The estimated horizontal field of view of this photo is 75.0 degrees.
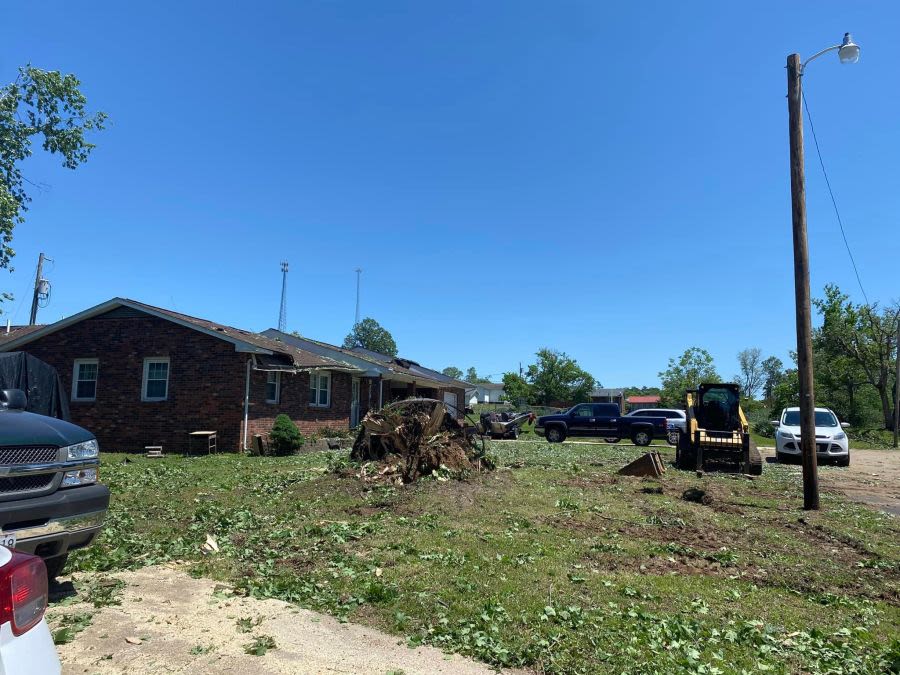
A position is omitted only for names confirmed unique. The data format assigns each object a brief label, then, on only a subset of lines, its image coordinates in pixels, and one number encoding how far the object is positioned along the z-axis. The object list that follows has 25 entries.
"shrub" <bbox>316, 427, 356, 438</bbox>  23.50
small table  17.92
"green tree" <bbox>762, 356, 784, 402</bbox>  109.71
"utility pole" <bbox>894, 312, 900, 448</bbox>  30.68
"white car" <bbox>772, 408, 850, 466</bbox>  19.37
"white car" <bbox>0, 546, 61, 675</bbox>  2.04
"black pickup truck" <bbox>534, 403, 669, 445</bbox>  27.11
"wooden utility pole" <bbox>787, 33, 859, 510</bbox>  10.23
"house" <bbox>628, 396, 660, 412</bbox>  74.32
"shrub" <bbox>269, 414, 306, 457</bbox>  18.48
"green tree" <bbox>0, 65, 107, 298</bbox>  19.73
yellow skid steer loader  15.61
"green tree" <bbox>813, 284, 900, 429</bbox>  39.47
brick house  18.56
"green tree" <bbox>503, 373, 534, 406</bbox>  66.50
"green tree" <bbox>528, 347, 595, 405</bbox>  64.25
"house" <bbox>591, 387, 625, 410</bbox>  81.46
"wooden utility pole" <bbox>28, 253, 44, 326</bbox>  32.06
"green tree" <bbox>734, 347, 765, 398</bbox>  111.44
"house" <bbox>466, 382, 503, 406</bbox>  89.86
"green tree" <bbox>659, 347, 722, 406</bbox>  59.72
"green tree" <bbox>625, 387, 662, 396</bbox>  102.80
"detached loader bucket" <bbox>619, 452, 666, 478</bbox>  14.05
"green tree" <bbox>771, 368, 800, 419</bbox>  46.56
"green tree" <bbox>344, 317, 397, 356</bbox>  94.25
